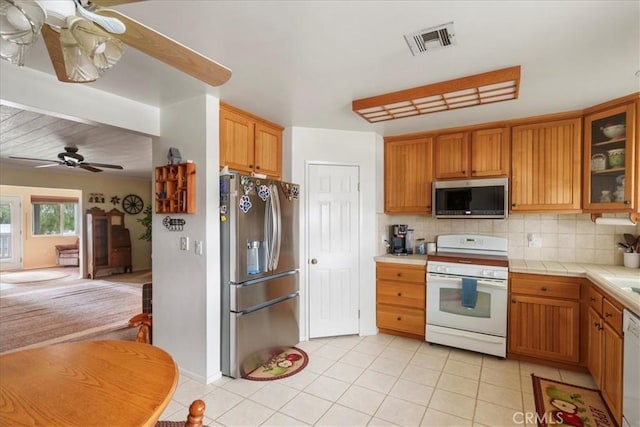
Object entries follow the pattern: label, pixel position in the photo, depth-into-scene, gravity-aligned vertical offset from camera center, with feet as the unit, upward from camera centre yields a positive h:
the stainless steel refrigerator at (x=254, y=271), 8.40 -1.76
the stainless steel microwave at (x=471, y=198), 10.19 +0.40
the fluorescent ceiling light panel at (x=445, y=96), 6.82 +2.81
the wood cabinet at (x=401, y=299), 10.82 -3.19
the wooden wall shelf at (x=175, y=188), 8.29 +0.60
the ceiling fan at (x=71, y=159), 13.66 +2.31
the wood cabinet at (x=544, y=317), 8.68 -3.11
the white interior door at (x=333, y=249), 11.27 -1.45
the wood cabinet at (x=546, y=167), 9.37 +1.36
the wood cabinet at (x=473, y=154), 10.31 +1.94
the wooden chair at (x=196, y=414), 2.80 -1.85
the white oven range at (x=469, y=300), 9.51 -2.88
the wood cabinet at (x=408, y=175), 11.50 +1.33
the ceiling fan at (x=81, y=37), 2.87 +1.83
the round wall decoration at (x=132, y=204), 25.44 +0.50
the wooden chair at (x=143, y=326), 9.57 -3.60
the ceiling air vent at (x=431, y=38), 5.29 +3.07
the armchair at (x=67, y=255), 27.40 -3.99
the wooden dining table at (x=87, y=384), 2.98 -1.99
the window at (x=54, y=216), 27.45 -0.54
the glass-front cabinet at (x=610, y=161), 8.00 +1.35
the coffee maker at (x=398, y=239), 12.41 -1.18
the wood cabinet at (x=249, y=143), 8.94 +2.12
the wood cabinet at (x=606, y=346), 6.25 -3.06
